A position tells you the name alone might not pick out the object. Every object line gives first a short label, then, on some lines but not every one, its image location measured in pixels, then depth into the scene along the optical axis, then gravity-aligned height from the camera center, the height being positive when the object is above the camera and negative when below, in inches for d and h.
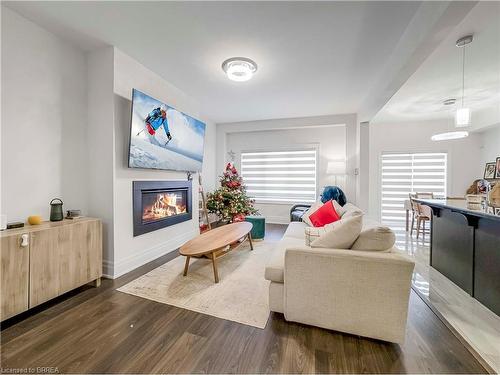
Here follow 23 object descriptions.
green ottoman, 160.7 -31.4
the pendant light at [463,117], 103.7 +34.8
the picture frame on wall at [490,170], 179.5 +15.9
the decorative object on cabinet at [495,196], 87.3 -2.8
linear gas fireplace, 113.8 -11.9
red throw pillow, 121.9 -16.4
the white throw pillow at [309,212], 138.7 -17.0
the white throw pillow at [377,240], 65.0 -15.9
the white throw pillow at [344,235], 67.9 -15.0
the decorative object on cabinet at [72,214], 93.3 -13.4
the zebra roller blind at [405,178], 204.8 +9.4
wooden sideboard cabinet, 65.9 -27.4
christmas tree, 167.9 -11.9
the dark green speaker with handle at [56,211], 88.0 -11.6
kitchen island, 77.2 -24.8
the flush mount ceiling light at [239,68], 104.6 +58.5
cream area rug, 77.4 -43.7
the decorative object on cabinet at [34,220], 80.8 -14.0
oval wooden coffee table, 94.8 -27.4
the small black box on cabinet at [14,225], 74.1 -14.8
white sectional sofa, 59.5 -29.7
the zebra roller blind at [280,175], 216.4 +11.4
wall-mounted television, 104.8 +27.1
